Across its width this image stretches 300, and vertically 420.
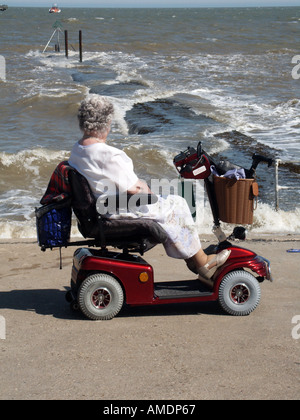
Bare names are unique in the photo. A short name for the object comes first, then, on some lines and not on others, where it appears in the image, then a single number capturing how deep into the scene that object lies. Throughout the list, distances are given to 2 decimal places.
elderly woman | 4.62
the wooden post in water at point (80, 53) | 39.06
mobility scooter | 4.74
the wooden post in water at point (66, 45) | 41.97
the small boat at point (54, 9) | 127.57
